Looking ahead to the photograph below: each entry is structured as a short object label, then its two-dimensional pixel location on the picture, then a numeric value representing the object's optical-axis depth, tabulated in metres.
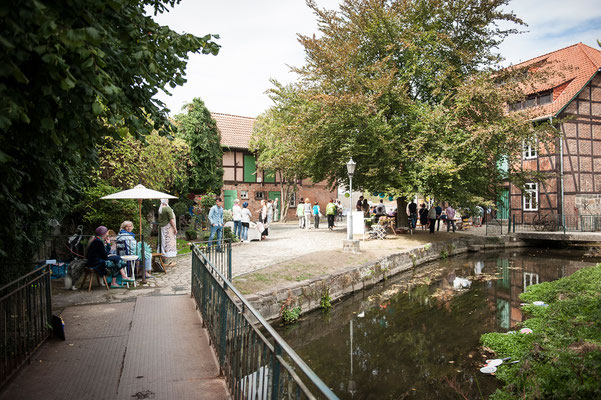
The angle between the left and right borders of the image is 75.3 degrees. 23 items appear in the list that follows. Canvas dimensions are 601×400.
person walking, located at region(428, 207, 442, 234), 20.16
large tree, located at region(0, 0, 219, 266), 2.17
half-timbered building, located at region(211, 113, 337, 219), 31.41
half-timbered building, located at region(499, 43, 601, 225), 22.47
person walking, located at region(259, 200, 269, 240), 17.81
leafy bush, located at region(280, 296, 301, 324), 7.90
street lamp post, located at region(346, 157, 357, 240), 13.69
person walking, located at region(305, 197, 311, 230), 22.88
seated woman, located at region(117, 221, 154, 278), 8.77
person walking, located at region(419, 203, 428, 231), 21.88
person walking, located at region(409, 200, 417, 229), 20.77
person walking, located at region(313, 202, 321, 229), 23.80
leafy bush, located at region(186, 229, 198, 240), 17.72
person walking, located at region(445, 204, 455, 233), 21.82
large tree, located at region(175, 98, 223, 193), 22.58
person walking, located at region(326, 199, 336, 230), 21.79
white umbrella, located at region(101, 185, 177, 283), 9.60
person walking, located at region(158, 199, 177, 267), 10.48
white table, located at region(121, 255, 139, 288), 8.37
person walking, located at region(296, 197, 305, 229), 23.38
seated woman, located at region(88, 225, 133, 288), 8.06
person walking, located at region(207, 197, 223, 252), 13.51
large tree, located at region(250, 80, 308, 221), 18.91
